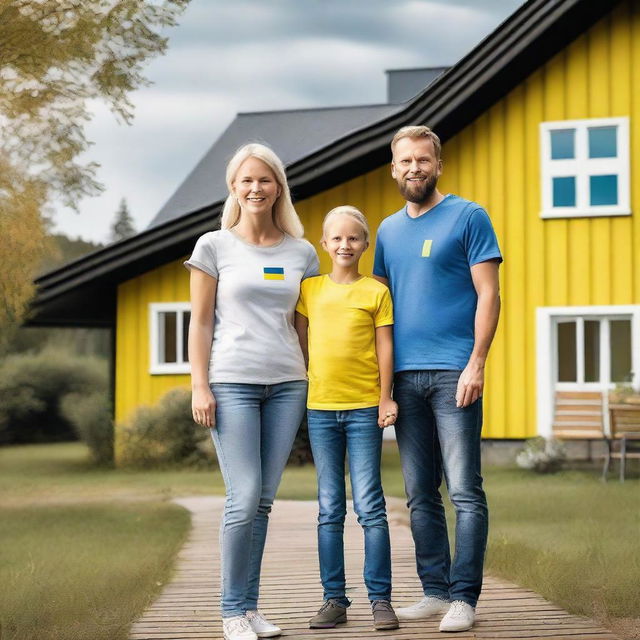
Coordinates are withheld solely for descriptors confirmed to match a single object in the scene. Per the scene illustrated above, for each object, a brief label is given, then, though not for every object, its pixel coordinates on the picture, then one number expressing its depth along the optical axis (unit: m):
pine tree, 77.00
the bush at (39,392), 24.45
